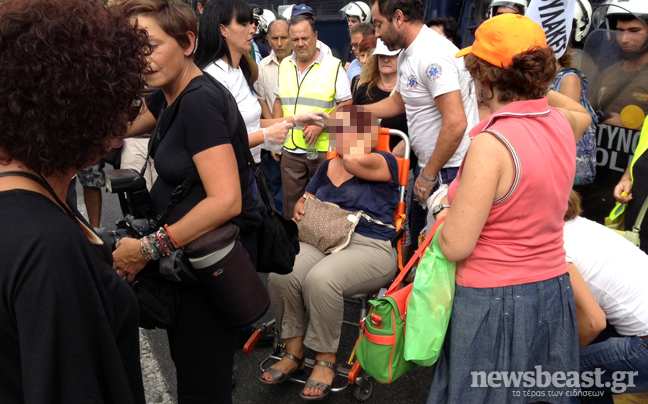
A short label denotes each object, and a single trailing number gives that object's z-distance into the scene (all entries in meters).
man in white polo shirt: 3.06
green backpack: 2.02
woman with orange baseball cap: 1.77
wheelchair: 2.94
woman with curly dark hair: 0.89
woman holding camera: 1.75
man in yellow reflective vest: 4.48
